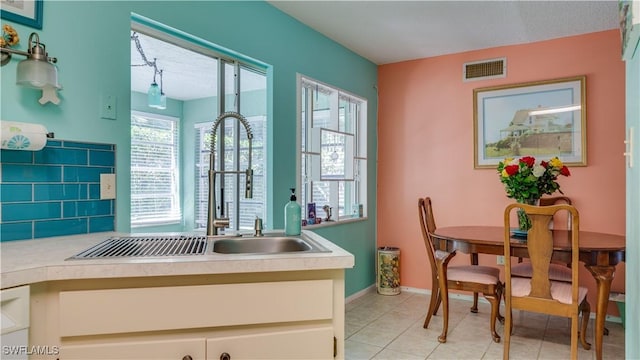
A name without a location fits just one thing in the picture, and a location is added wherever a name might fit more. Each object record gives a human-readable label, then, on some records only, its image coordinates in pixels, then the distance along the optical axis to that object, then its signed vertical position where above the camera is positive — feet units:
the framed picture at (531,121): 11.34 +1.79
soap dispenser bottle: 6.11 -0.61
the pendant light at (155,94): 11.84 +2.75
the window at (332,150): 11.16 +0.93
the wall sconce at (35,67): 5.01 +1.46
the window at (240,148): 9.02 +0.77
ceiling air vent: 12.44 +3.57
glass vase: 9.09 -0.94
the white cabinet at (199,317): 3.81 -1.41
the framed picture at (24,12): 5.05 +2.22
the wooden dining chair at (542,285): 7.47 -2.15
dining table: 7.73 -1.46
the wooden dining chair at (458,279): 9.14 -2.36
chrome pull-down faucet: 5.77 -0.19
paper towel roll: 4.70 +0.54
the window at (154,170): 15.48 +0.41
